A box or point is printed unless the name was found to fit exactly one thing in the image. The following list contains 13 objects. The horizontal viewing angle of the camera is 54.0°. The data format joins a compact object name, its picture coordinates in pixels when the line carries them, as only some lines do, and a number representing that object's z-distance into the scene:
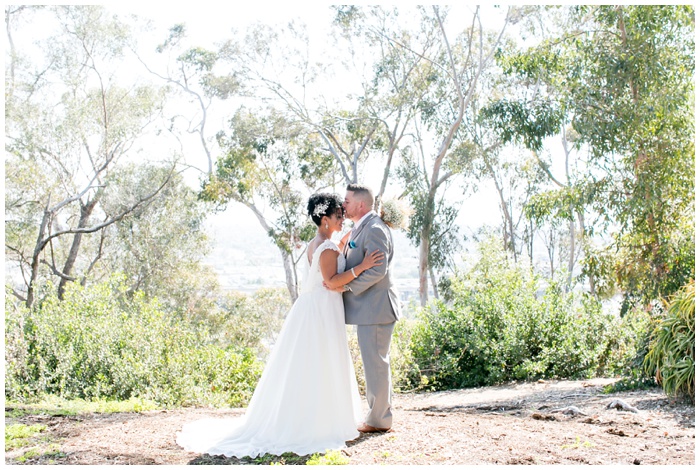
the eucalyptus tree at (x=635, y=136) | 6.38
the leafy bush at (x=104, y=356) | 5.31
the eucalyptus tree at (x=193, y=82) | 16.75
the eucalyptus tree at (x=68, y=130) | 14.72
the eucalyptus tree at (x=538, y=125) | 8.00
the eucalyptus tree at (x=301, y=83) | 15.83
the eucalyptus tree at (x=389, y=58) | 15.41
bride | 3.46
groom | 3.56
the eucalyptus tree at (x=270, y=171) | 15.79
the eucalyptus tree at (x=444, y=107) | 15.23
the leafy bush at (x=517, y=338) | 6.43
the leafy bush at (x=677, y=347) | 4.20
